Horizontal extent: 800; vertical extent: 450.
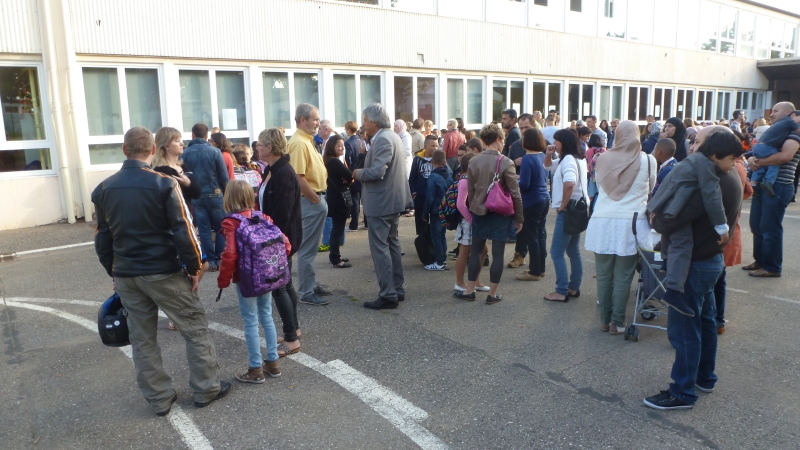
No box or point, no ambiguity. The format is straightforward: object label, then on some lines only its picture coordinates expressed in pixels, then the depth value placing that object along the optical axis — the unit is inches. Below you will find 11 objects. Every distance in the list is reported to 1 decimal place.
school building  399.5
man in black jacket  142.0
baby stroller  189.7
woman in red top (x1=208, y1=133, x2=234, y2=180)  320.2
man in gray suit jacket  224.5
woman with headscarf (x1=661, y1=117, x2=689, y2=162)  336.8
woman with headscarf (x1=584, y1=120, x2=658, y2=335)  190.9
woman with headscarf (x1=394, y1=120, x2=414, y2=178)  432.5
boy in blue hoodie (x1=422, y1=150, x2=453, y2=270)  281.0
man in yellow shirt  225.3
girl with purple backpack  157.8
